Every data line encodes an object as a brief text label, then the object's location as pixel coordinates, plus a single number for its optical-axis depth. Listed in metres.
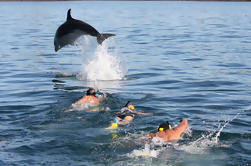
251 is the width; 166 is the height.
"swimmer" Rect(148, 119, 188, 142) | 8.98
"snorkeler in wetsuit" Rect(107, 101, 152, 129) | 9.98
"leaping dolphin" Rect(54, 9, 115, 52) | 15.38
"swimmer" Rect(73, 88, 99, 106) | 11.83
